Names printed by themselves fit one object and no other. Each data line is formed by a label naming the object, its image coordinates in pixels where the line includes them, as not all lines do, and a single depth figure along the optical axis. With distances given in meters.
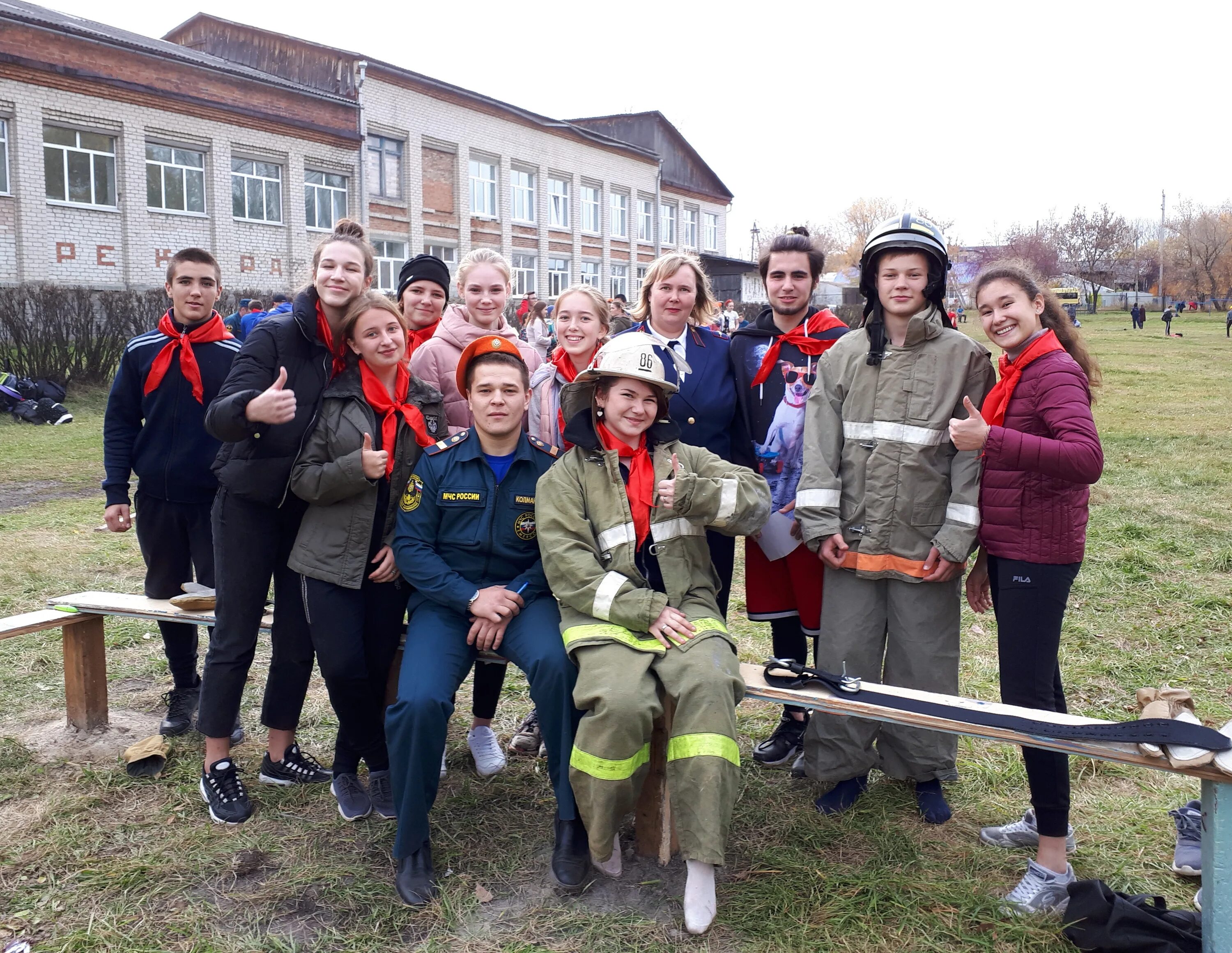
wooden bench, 2.49
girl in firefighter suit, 2.83
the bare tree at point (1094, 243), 67.44
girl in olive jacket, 3.36
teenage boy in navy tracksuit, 3.95
